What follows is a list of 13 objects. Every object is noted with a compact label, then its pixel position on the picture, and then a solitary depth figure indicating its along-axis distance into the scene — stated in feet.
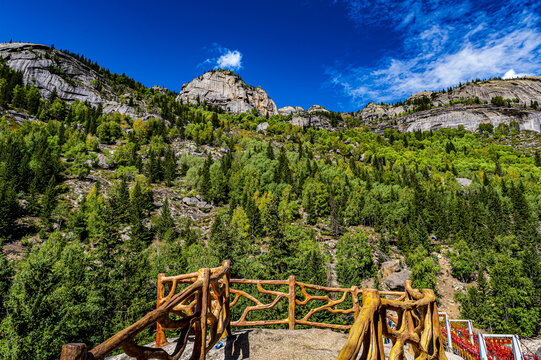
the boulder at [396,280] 154.01
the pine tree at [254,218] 210.18
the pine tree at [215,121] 462.72
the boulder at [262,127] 520.96
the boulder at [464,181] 334.60
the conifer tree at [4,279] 93.66
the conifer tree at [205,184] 255.70
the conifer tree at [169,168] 275.80
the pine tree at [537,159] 378.49
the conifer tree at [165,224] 194.82
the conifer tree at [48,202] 177.41
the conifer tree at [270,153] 344.16
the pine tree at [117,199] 102.26
